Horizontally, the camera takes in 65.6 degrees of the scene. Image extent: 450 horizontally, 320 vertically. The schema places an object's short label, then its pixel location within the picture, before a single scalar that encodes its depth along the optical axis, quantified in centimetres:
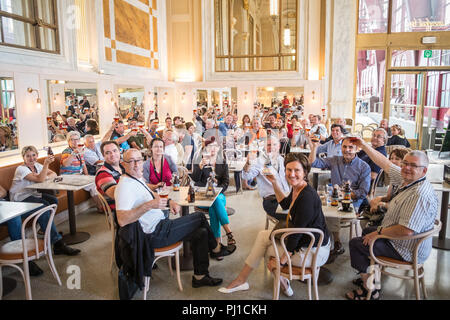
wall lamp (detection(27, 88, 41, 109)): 649
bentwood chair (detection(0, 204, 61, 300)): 316
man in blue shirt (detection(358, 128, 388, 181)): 511
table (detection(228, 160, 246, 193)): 562
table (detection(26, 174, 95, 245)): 437
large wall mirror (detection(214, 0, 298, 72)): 1207
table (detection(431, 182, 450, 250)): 406
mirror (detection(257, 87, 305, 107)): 1206
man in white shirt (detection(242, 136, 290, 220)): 411
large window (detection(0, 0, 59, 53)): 580
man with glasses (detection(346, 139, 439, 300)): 278
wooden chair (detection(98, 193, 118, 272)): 350
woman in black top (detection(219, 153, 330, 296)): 278
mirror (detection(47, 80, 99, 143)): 689
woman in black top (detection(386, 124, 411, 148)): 728
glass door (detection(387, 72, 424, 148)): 1162
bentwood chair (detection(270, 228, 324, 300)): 269
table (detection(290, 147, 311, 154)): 684
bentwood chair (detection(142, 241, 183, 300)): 316
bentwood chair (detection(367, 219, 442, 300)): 279
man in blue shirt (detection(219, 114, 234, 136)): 932
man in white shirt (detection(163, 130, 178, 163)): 591
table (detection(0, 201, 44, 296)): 329
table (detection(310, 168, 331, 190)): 601
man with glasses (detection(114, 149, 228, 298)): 286
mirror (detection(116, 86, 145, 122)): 935
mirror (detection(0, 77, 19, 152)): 572
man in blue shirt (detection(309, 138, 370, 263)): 406
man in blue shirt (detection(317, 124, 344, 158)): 551
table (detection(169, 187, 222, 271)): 365
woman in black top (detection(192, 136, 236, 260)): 426
